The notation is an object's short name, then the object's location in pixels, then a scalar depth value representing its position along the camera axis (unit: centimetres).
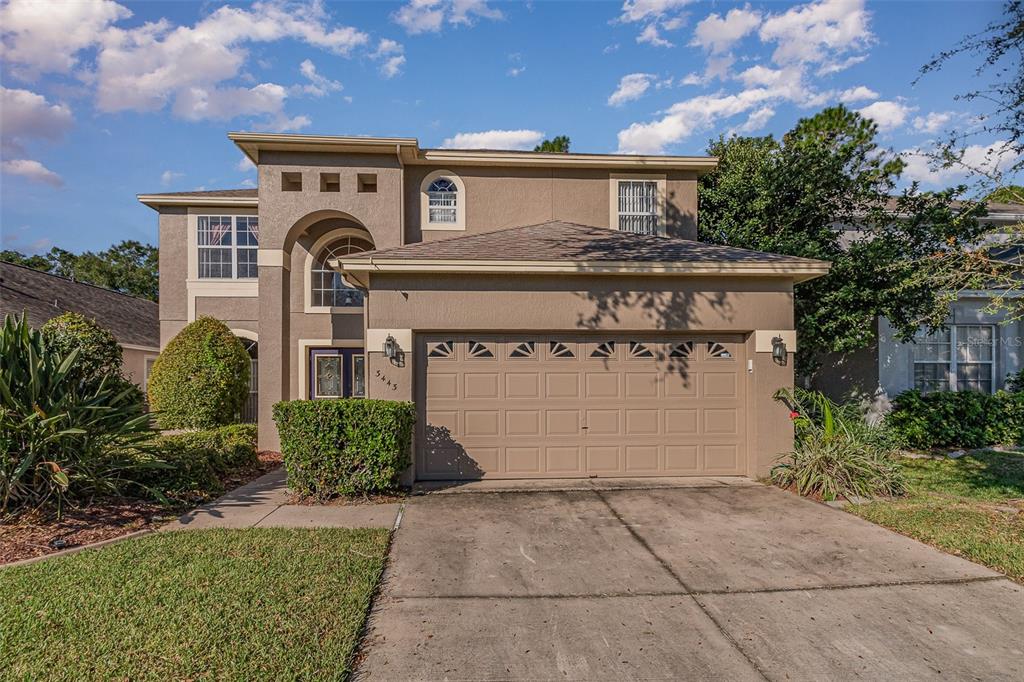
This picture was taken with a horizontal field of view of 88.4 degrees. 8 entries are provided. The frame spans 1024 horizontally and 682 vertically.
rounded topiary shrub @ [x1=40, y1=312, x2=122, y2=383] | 870
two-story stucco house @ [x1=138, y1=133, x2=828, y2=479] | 812
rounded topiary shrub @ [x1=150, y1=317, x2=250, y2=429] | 1132
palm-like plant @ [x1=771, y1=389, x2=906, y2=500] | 739
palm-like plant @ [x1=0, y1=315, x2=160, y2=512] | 586
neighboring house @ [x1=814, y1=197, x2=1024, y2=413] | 1180
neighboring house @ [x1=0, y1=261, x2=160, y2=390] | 1662
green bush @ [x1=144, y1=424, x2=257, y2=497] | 713
